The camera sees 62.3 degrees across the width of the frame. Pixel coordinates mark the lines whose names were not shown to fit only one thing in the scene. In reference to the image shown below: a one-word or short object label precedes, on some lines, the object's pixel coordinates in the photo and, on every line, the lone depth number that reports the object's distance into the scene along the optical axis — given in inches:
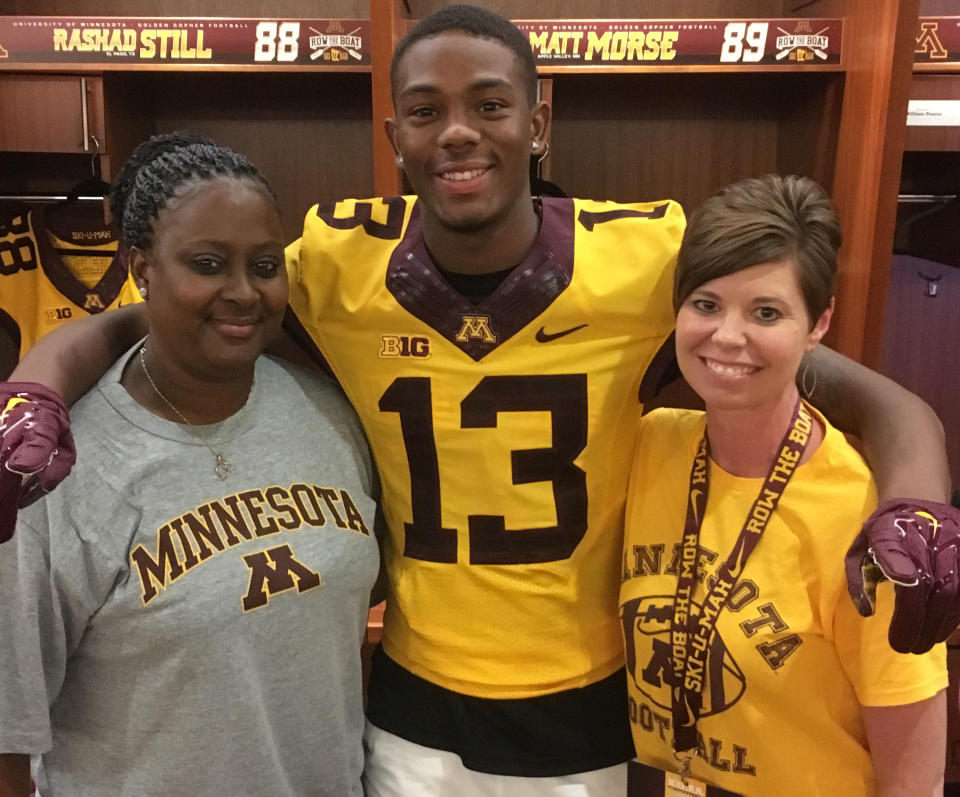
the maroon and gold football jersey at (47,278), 71.2
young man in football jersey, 40.5
